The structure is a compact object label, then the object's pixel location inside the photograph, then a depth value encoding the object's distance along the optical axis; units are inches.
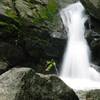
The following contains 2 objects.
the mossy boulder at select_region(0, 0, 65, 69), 529.3
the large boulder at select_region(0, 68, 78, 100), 180.5
